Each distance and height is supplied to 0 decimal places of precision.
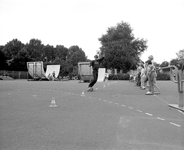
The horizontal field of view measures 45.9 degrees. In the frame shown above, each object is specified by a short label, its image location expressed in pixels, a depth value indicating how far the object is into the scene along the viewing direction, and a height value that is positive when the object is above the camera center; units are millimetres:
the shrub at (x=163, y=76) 45975 +439
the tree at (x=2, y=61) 61344 +4985
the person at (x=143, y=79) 15758 -64
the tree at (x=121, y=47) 56500 +8525
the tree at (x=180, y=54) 102062 +11453
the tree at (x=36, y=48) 80562 +12753
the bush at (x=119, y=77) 48953 +277
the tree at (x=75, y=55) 100312 +11000
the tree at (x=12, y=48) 71312 +10164
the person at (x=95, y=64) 13989 +927
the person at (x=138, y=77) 19194 +105
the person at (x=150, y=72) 11922 +309
